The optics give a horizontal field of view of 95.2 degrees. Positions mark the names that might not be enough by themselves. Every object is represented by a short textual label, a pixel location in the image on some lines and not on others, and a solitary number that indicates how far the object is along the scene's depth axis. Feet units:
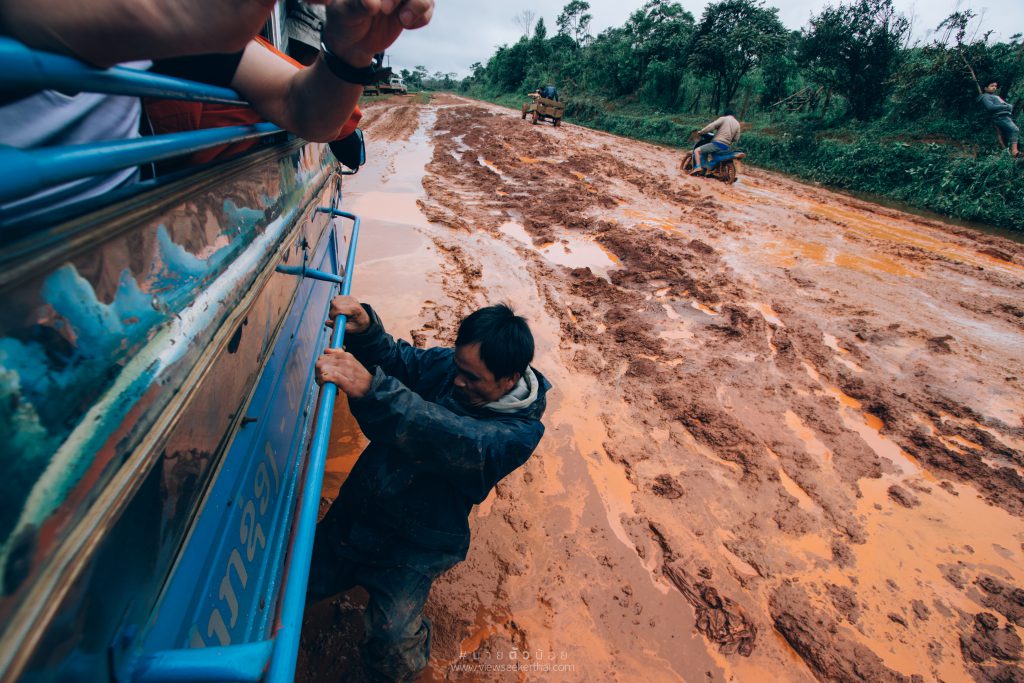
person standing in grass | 35.37
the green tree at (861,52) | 48.83
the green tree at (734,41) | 63.09
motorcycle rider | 34.42
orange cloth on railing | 3.93
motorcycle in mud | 34.71
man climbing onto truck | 4.17
